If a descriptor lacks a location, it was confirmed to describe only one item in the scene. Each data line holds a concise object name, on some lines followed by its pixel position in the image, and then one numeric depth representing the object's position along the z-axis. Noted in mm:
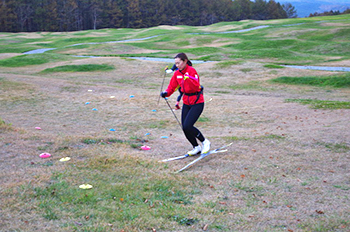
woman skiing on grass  6595
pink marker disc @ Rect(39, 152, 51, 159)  6609
